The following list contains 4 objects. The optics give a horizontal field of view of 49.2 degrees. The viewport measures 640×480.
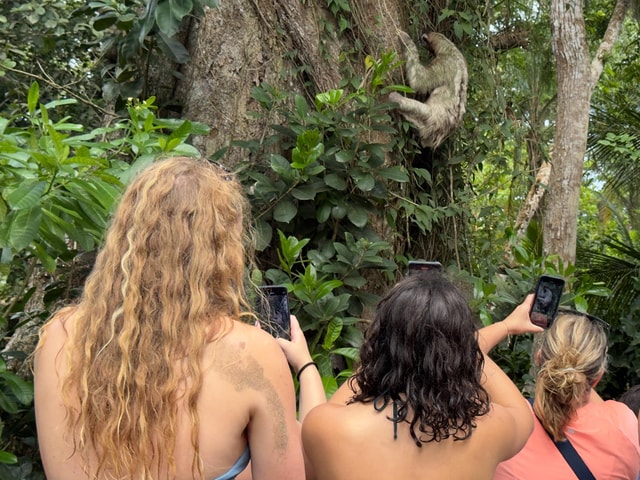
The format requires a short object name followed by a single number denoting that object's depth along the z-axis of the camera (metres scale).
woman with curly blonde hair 1.53
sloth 4.77
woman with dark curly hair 1.79
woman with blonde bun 2.40
